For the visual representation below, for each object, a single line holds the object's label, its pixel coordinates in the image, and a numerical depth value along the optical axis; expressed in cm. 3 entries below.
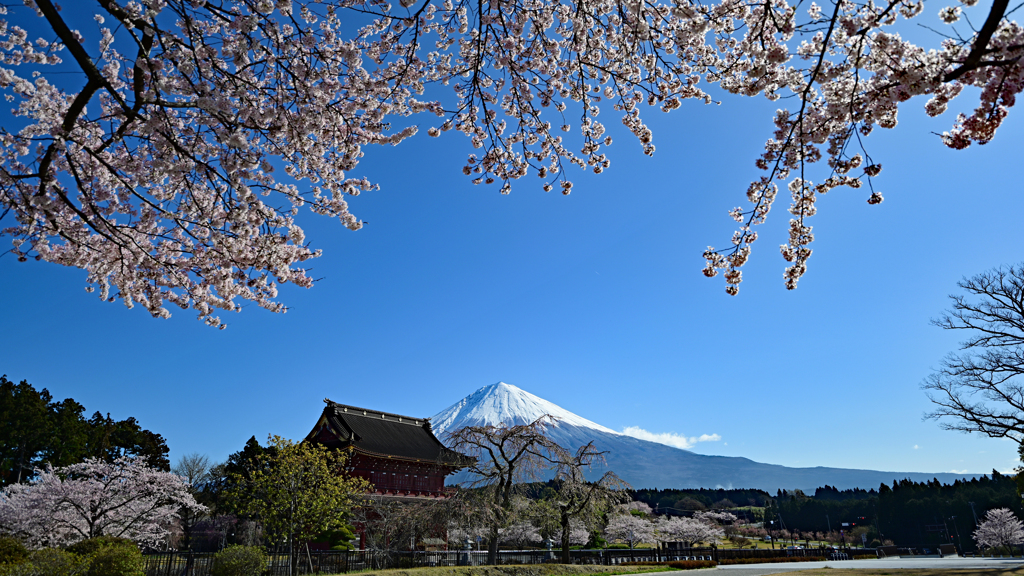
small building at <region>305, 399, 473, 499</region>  2742
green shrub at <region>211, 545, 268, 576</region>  1251
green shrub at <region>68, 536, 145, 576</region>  1102
